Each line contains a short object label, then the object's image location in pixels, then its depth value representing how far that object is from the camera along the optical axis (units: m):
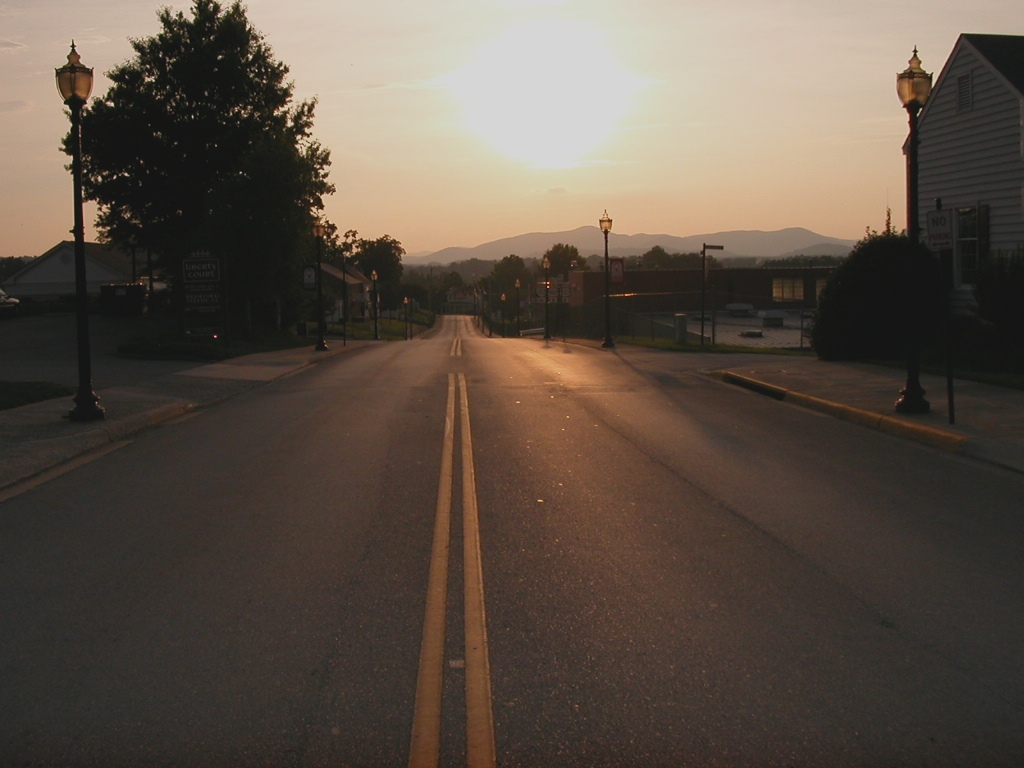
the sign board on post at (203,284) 32.16
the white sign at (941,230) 13.30
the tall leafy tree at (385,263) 154.00
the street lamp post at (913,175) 14.18
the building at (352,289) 91.81
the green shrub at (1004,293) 18.77
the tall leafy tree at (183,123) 43.69
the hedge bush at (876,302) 22.36
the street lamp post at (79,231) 14.38
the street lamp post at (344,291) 89.44
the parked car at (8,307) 48.03
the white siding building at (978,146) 21.86
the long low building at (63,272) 79.56
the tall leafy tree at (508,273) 171.69
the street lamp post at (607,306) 37.38
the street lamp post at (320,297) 38.29
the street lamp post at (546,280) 54.02
